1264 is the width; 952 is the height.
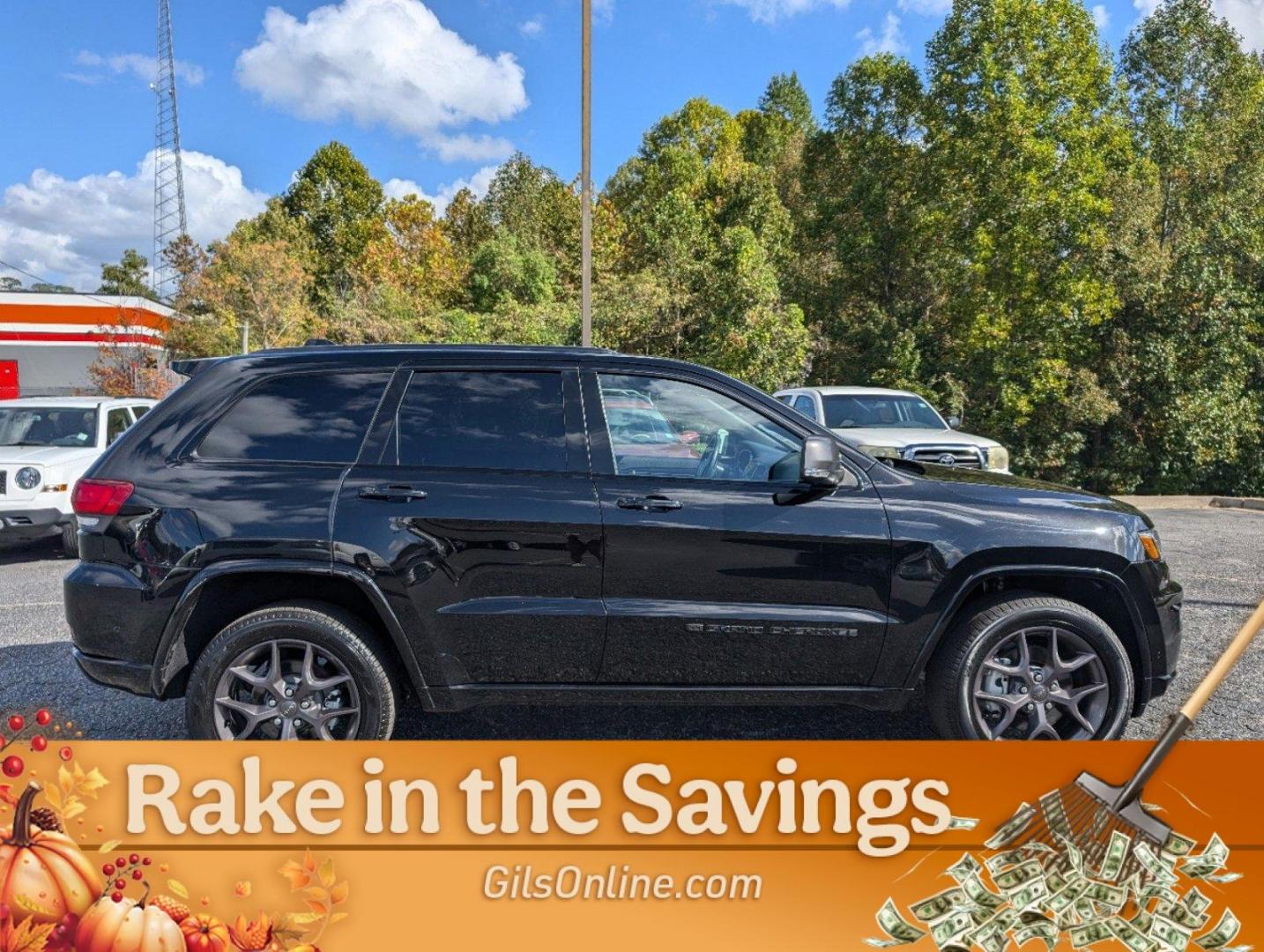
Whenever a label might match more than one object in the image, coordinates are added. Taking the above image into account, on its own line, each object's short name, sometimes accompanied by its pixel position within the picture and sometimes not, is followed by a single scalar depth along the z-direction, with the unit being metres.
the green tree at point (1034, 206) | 19.27
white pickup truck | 9.50
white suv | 8.57
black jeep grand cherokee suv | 3.30
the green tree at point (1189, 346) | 19.09
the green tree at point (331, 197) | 47.03
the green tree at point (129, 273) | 62.91
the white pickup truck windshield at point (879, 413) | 10.83
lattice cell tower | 47.01
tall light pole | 14.11
